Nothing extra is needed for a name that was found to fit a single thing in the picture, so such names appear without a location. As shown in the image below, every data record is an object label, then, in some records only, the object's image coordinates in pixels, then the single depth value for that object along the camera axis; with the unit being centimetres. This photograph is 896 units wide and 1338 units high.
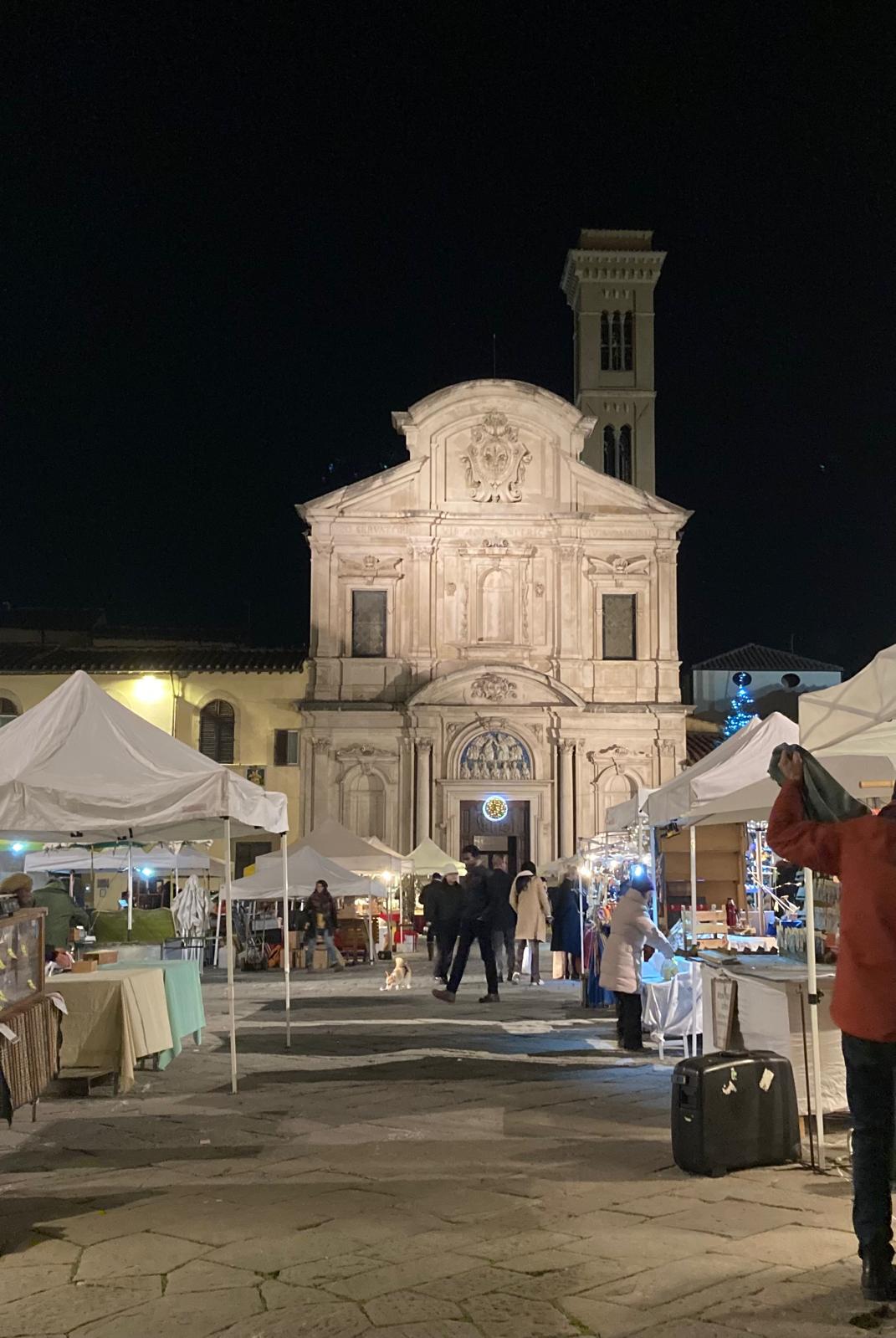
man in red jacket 454
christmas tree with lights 3394
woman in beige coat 1997
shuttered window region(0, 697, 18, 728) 3559
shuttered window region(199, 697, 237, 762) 3553
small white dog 1811
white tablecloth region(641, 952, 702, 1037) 1156
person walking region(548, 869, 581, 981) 1955
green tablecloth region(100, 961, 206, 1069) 1071
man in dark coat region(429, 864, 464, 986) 1608
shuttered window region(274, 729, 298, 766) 3531
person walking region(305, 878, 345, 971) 2175
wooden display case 716
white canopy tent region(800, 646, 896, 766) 674
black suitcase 650
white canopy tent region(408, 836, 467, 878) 2725
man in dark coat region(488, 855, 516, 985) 1687
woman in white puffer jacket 1130
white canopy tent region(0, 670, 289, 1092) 904
